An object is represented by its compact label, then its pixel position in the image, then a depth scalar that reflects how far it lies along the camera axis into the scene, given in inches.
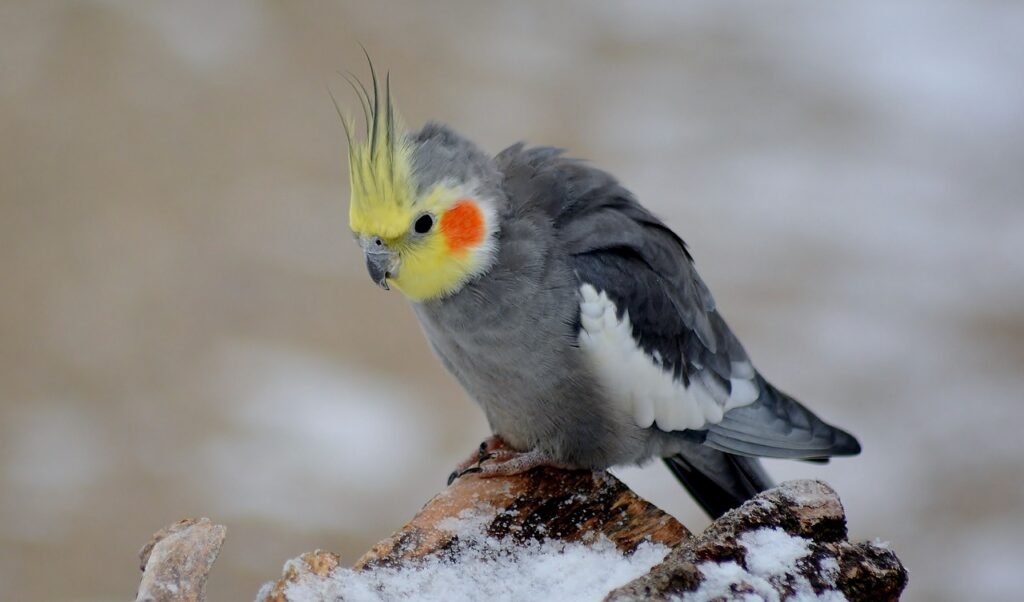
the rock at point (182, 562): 191.0
